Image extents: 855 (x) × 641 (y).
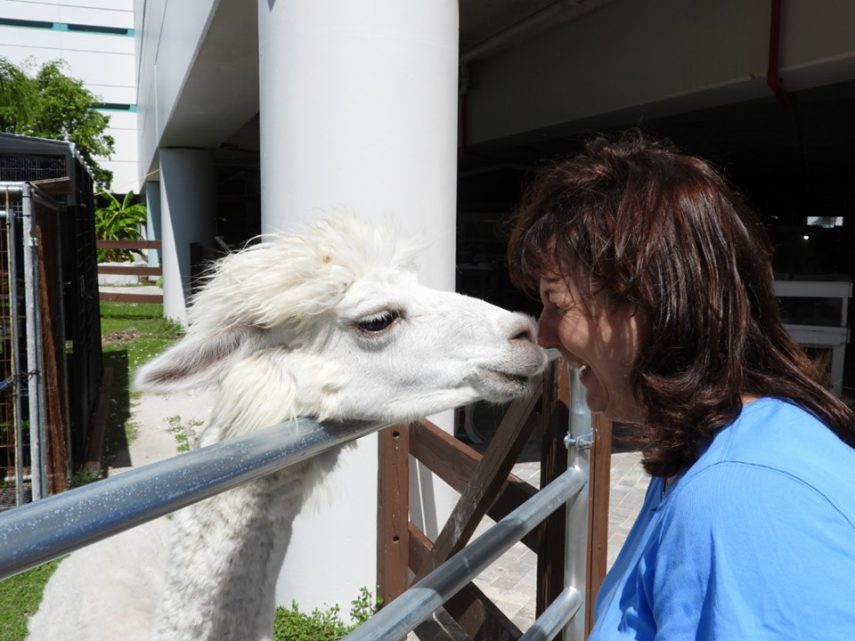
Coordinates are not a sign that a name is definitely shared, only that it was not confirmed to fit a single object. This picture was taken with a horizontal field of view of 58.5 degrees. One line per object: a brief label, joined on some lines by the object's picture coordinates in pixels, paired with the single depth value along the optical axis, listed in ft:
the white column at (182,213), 41.63
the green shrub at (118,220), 86.89
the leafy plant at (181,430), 20.81
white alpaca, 5.44
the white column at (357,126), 9.79
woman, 2.50
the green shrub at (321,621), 10.78
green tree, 82.48
